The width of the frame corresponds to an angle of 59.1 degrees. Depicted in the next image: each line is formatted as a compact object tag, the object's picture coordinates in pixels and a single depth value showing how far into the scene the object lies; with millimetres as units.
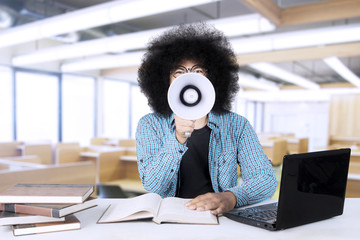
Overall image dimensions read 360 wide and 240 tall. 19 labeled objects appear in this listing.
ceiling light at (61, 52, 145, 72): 5660
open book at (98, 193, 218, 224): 1023
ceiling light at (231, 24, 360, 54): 3686
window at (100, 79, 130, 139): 9227
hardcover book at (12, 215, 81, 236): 949
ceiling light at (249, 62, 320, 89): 6280
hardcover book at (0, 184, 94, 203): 1013
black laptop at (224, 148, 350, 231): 971
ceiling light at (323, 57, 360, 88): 5606
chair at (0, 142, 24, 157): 5820
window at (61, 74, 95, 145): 8094
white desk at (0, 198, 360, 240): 931
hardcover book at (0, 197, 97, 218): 975
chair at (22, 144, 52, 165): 5497
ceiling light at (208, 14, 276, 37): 3484
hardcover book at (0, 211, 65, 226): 966
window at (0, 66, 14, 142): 6715
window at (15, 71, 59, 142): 7109
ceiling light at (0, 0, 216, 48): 2912
